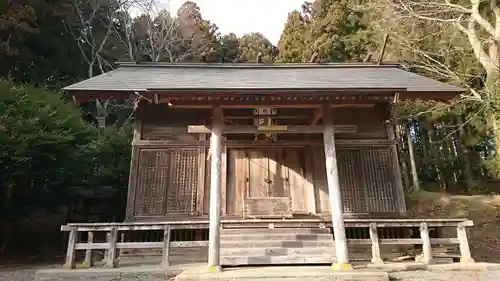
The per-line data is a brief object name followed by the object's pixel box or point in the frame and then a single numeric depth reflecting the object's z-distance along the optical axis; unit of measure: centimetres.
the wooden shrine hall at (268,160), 701
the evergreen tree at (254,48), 2855
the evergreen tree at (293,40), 2212
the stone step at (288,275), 557
